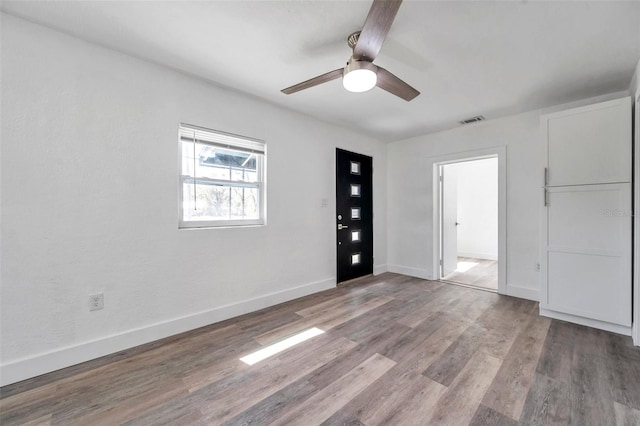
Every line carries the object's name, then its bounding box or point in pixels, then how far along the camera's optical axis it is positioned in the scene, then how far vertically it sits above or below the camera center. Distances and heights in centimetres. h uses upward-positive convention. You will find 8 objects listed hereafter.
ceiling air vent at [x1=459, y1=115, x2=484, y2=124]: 361 +134
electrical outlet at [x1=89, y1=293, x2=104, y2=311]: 206 -73
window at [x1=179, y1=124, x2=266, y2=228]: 264 +37
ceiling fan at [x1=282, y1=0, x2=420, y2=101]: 135 +104
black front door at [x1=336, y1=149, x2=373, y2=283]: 414 -3
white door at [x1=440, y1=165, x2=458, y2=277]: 456 -12
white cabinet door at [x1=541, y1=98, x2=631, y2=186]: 248 +71
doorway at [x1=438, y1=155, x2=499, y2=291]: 458 -21
